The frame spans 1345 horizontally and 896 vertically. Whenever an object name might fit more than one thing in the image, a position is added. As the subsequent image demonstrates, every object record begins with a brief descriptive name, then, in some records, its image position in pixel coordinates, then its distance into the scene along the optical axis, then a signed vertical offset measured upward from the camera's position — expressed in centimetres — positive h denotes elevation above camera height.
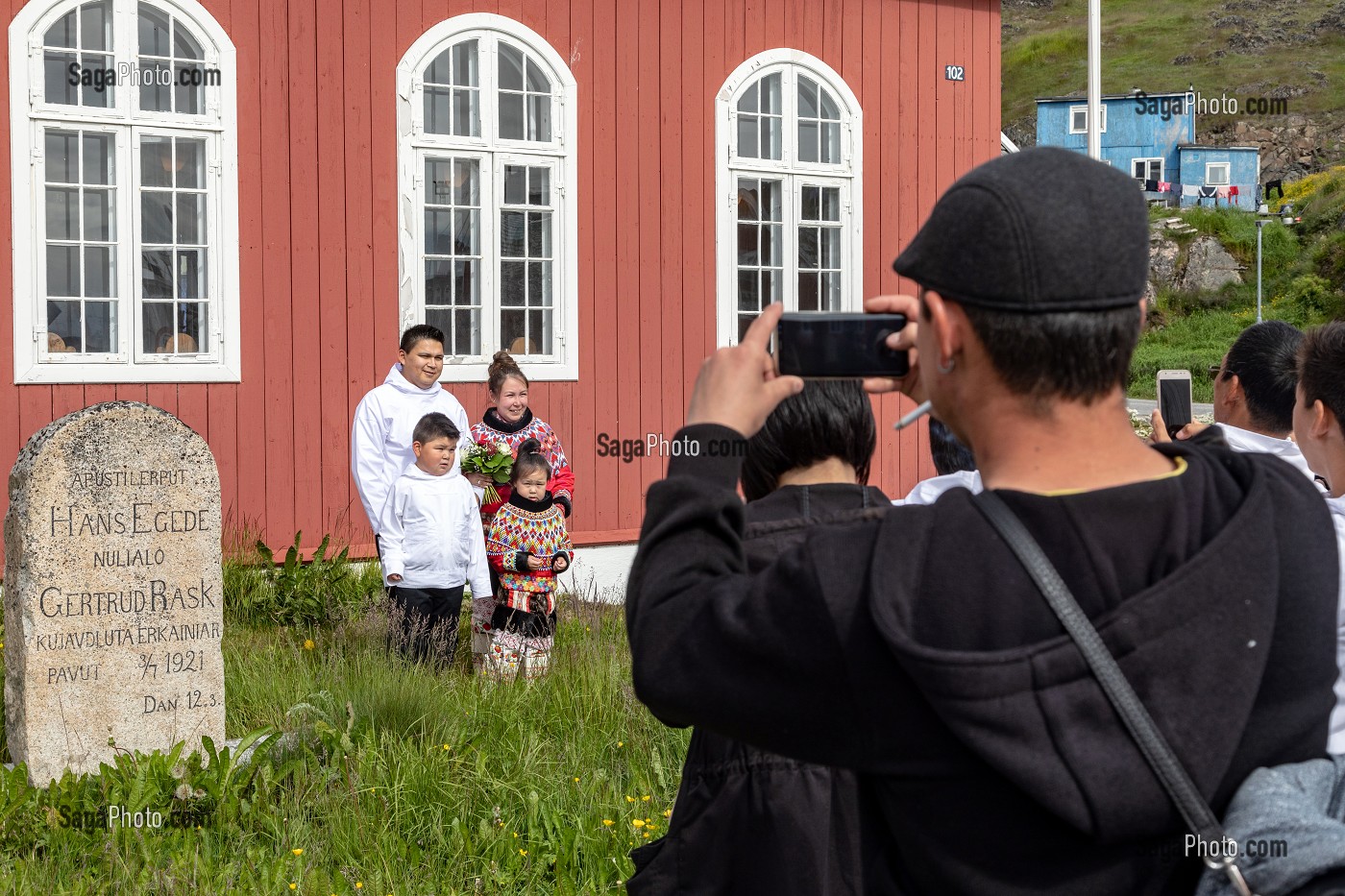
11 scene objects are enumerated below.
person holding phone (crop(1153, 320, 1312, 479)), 435 -3
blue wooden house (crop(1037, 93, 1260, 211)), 7344 +1193
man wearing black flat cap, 131 -23
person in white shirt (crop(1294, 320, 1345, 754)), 296 -7
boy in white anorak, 654 -78
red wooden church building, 844 +126
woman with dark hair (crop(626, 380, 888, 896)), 237 -73
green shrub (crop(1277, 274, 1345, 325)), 4619 +260
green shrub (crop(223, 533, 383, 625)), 795 -127
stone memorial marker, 512 -82
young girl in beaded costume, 675 -92
